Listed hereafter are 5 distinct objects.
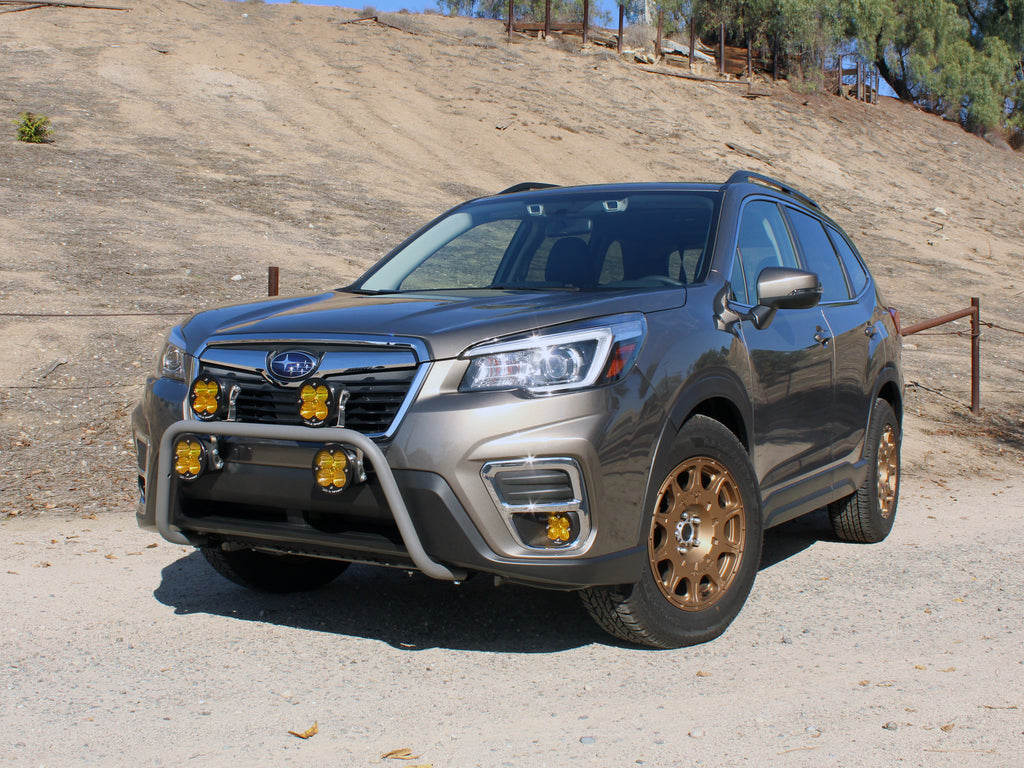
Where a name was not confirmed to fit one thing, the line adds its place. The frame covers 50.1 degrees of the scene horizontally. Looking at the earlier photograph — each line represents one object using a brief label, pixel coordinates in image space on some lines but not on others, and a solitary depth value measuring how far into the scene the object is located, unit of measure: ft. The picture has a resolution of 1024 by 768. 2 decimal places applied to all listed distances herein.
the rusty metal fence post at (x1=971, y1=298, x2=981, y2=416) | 36.37
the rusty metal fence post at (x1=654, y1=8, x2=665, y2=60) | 132.49
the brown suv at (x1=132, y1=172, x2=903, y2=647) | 11.68
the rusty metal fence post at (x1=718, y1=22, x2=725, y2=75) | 133.90
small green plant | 69.10
